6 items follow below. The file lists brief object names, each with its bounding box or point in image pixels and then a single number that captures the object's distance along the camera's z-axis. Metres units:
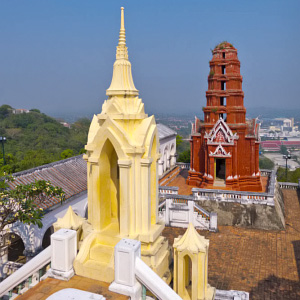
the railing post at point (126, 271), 6.35
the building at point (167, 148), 30.29
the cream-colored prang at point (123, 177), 7.61
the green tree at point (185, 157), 38.21
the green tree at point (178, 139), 45.78
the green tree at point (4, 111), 84.03
